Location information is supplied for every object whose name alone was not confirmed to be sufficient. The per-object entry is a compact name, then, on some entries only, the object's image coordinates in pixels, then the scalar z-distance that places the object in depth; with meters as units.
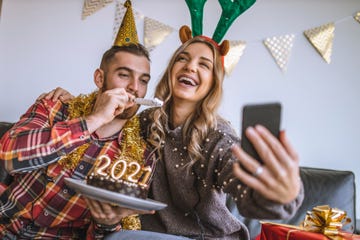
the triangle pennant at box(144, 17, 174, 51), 2.27
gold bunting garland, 2.27
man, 1.12
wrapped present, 1.40
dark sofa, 1.93
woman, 1.21
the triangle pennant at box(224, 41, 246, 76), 2.28
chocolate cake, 0.99
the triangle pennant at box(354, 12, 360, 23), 2.29
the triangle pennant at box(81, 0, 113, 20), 2.26
